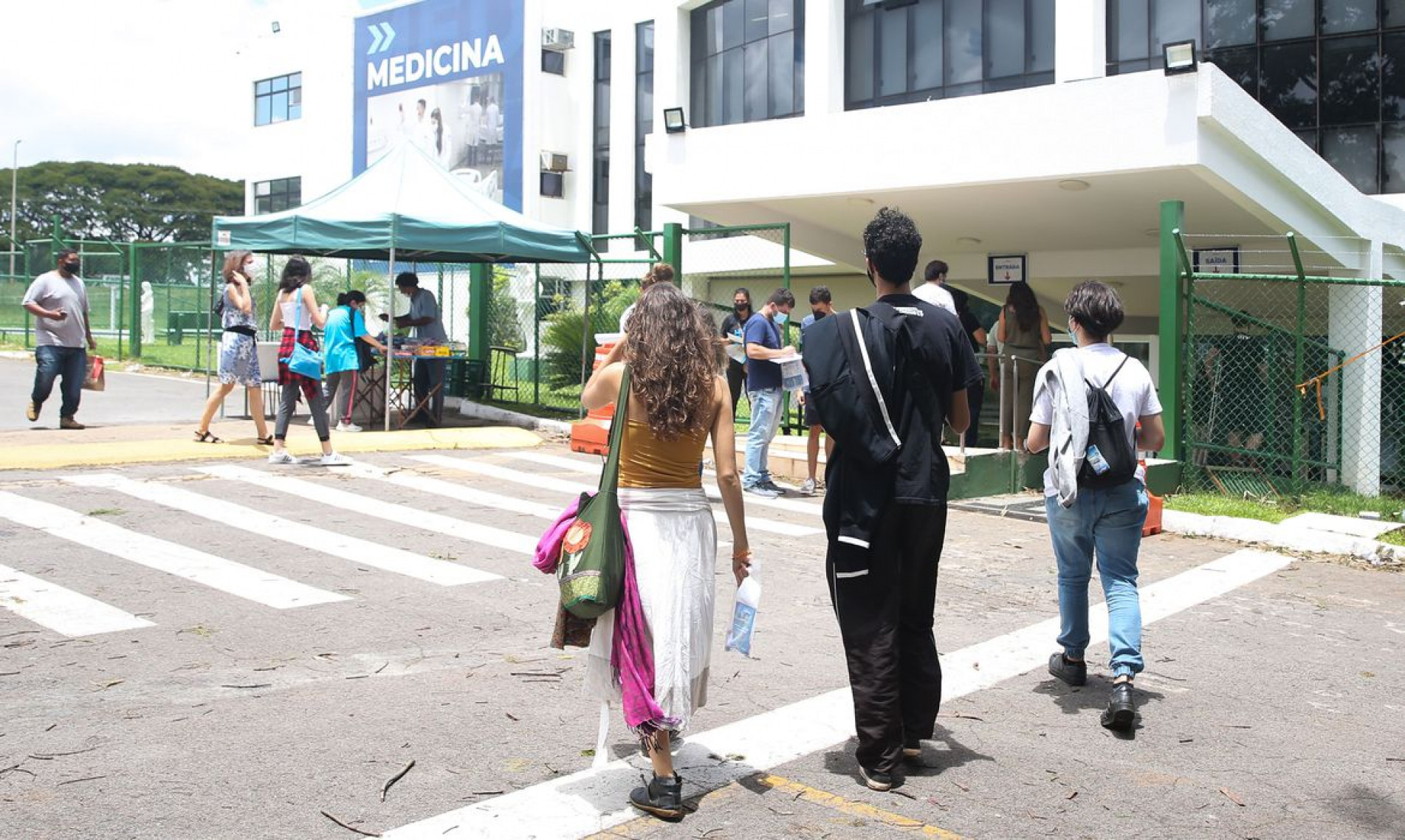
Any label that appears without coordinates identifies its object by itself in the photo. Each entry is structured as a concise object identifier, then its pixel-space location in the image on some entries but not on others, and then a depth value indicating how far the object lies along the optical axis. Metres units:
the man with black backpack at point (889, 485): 4.73
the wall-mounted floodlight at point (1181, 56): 13.28
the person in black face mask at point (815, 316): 11.79
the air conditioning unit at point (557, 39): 40.75
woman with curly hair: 4.45
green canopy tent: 15.48
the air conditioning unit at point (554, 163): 40.94
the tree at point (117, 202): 77.94
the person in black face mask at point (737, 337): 13.13
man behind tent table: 16.61
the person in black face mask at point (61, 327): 13.45
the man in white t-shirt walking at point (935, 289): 10.99
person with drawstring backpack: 5.58
